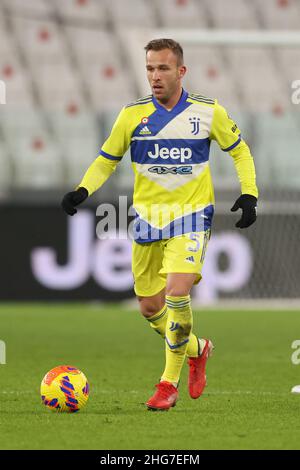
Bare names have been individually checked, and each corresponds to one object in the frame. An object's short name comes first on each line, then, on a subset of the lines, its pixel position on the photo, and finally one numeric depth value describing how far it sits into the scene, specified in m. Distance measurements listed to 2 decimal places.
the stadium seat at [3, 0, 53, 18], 20.45
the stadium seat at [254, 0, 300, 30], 19.58
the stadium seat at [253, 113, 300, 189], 13.59
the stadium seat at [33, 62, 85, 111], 18.91
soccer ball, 5.89
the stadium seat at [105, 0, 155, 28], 20.42
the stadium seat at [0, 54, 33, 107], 19.16
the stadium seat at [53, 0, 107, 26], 20.31
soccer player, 6.12
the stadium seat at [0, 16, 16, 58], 19.80
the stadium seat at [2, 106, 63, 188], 15.21
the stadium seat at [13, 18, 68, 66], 19.61
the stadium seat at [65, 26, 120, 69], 19.61
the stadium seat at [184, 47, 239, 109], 14.88
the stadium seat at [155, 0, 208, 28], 20.34
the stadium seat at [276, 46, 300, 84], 15.53
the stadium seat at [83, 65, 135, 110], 18.97
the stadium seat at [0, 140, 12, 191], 15.32
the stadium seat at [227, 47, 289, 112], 15.61
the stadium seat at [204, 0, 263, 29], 19.92
